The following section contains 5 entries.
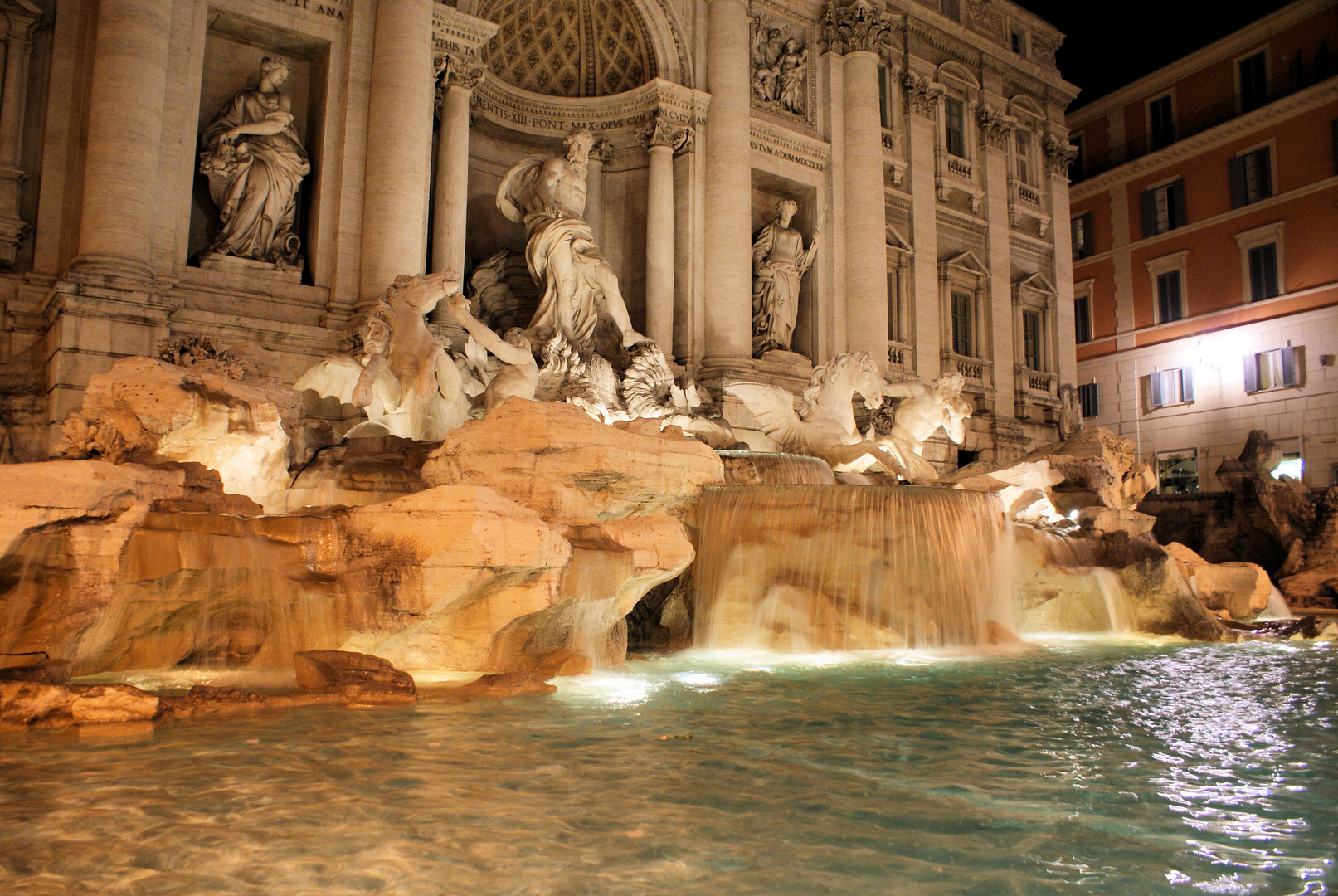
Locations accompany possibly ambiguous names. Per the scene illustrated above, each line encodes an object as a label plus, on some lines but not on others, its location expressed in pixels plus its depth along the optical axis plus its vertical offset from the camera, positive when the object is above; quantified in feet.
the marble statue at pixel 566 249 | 45.34 +15.43
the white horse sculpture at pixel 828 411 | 38.06 +6.77
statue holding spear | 57.06 +17.63
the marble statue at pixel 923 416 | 39.91 +6.71
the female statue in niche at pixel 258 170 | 39.04 +16.60
